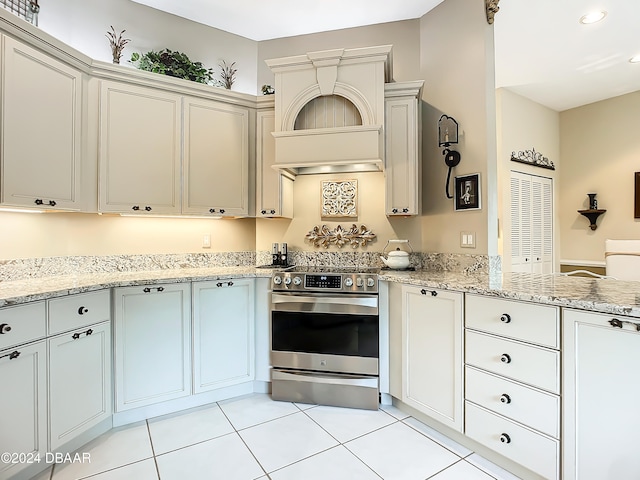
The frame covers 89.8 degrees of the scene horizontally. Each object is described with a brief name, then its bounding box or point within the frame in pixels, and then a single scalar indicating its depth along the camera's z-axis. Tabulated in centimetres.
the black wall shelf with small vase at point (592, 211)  437
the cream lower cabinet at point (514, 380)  145
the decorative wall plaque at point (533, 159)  423
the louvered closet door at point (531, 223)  420
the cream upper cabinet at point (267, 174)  286
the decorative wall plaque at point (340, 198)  301
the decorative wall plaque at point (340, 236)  298
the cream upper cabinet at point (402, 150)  261
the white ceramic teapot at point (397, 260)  265
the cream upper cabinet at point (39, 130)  183
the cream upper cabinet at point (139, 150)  234
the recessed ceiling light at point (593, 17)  273
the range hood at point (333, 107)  251
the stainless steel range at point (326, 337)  232
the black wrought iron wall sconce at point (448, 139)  255
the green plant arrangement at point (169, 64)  262
